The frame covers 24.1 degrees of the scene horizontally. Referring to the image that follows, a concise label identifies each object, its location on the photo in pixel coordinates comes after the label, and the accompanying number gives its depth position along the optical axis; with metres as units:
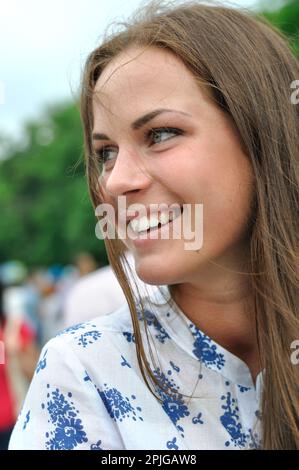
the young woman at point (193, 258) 1.64
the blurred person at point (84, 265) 8.97
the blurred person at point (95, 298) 3.60
